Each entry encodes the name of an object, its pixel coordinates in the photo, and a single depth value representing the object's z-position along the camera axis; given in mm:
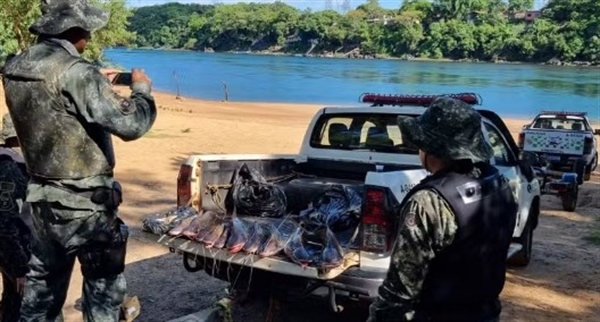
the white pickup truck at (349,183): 4223
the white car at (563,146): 12399
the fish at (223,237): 4555
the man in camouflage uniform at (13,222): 3795
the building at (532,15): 128075
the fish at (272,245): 4395
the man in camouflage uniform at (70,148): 3258
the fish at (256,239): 4465
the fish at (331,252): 4184
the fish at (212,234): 4598
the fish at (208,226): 4664
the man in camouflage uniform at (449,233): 2375
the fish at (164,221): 4777
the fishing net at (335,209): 4980
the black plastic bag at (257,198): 5336
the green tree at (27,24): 18703
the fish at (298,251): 4258
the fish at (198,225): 4707
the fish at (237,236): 4505
